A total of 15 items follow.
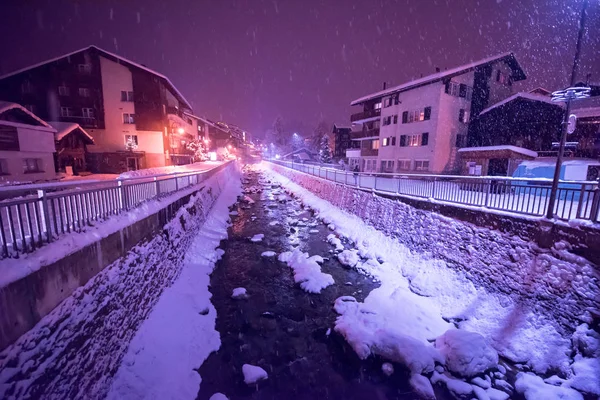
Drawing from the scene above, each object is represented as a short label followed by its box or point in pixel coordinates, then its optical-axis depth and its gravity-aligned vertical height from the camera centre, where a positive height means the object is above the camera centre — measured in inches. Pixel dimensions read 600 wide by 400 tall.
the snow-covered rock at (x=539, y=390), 206.8 -184.9
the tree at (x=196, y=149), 1660.4 +47.9
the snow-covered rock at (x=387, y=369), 237.5 -191.3
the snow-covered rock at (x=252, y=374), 224.1 -188.4
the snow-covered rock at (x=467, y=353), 234.2 -178.6
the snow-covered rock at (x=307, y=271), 378.6 -178.6
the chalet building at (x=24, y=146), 665.6 +21.1
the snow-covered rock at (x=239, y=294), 346.3 -182.2
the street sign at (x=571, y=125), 256.6 +38.1
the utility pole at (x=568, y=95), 247.8 +64.7
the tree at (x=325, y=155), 2231.8 +30.0
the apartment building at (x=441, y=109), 977.5 +202.2
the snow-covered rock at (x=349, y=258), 455.8 -177.7
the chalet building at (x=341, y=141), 2228.1 +152.0
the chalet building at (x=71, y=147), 941.8 +27.9
